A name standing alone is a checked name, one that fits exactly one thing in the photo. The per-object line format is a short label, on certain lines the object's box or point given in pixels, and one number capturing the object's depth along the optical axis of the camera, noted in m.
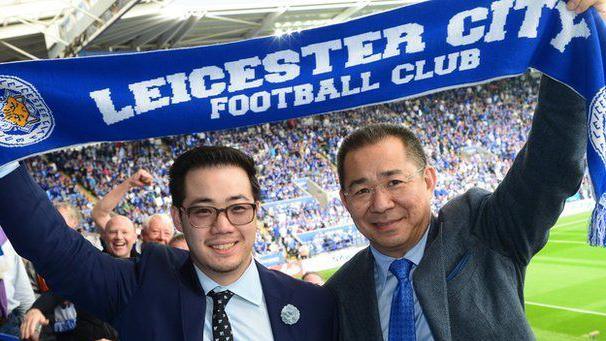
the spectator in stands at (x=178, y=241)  4.27
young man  2.04
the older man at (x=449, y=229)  2.09
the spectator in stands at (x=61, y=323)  3.34
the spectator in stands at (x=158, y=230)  4.55
